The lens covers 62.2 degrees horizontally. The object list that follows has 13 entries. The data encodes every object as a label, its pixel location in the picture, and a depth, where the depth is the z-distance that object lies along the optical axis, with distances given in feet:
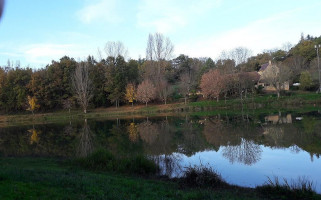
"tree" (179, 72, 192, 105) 178.52
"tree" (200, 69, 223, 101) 166.81
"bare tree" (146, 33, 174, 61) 211.61
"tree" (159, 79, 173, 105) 177.30
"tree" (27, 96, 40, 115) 172.45
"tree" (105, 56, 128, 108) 184.24
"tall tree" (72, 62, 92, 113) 171.53
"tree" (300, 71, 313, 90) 166.09
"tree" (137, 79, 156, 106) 174.70
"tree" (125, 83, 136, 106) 180.85
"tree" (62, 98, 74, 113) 175.78
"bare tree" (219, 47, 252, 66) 239.71
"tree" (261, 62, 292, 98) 158.61
